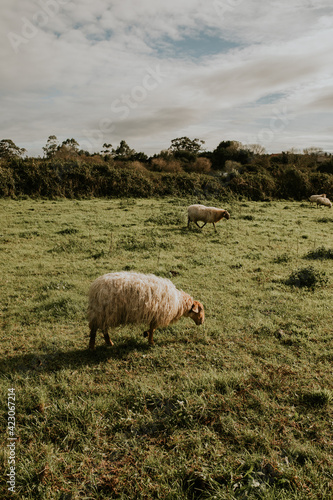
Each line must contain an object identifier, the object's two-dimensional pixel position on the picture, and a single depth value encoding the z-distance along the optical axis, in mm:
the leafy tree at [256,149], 45550
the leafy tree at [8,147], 39062
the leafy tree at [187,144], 52969
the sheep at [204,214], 14633
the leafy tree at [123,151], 45134
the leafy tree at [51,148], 42412
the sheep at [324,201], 24292
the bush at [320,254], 10823
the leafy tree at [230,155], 44375
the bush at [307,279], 8359
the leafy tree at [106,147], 44938
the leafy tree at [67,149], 37347
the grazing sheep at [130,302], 5129
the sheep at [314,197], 24820
